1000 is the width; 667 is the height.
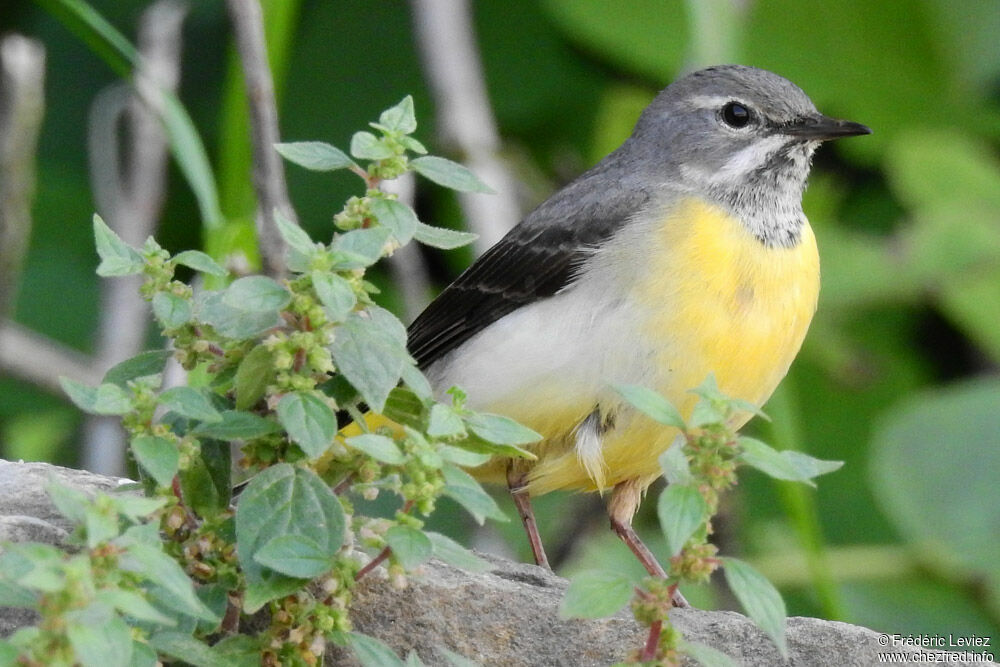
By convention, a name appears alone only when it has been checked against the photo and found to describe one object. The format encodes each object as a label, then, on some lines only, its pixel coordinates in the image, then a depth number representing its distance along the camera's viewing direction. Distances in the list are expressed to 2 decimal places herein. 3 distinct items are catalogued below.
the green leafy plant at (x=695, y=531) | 4.33
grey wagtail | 7.66
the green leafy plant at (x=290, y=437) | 4.49
